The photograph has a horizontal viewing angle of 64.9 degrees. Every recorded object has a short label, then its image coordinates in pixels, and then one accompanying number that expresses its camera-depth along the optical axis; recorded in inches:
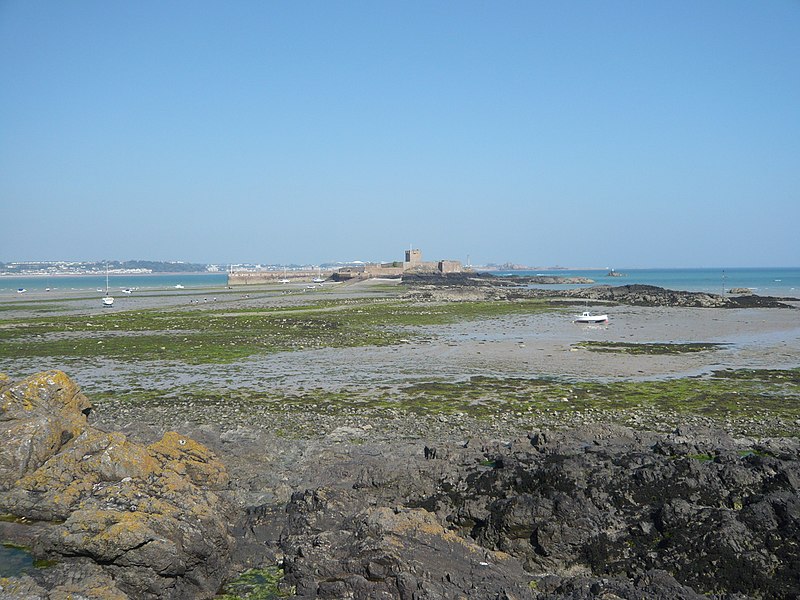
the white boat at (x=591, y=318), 1555.1
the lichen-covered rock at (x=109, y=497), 275.4
